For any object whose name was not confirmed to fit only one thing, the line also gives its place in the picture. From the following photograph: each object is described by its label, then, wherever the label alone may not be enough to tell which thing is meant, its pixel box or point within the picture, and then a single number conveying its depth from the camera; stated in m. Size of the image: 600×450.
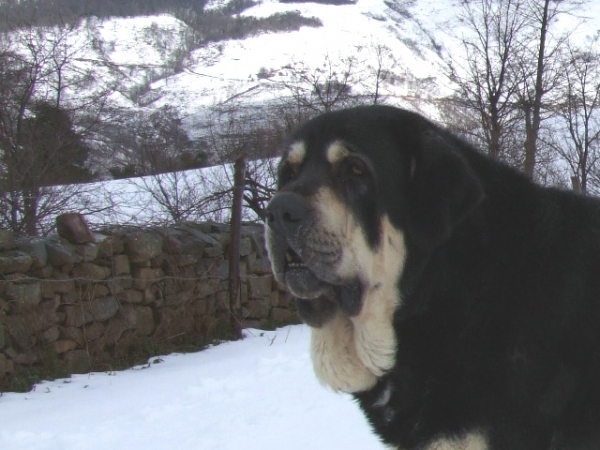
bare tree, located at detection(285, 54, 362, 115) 17.05
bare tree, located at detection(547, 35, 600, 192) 19.19
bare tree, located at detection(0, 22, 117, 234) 9.55
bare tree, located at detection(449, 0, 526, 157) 16.70
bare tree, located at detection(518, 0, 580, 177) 17.28
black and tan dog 2.07
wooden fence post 8.16
